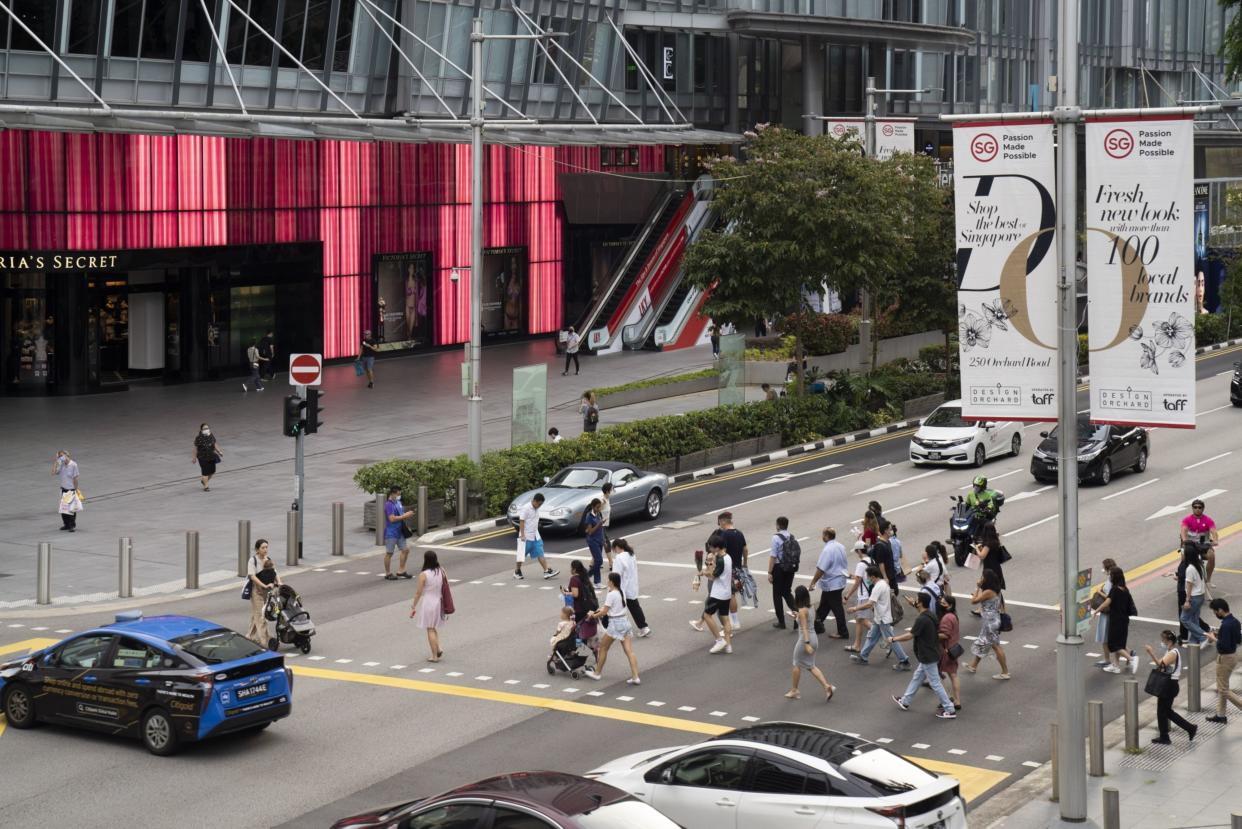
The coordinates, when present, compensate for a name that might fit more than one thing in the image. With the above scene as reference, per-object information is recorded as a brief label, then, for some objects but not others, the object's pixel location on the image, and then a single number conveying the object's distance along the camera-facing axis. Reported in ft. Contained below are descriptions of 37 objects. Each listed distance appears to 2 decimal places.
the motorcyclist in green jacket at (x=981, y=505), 91.91
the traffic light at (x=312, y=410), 99.91
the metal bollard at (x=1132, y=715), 60.70
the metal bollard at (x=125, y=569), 88.74
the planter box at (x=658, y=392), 160.35
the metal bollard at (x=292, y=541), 96.78
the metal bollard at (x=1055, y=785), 54.95
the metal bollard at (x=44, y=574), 86.94
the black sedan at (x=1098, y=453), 119.61
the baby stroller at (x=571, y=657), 71.26
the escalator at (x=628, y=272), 206.08
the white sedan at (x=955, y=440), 127.65
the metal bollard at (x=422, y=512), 105.91
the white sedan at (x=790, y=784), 45.85
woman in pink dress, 72.84
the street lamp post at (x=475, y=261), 108.88
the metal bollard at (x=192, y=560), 91.40
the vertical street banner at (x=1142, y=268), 51.78
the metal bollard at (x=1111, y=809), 50.31
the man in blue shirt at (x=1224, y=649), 65.21
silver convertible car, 103.76
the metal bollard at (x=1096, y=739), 58.23
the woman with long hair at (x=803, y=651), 66.95
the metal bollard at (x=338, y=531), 100.37
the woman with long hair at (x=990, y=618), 71.61
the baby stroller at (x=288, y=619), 75.56
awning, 122.93
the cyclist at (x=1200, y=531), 84.28
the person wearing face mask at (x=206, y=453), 116.88
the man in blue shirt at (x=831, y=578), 76.38
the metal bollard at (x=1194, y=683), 66.85
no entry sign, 101.91
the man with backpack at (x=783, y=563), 78.74
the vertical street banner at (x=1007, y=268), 53.98
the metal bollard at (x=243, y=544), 94.48
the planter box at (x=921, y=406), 156.96
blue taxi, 60.23
